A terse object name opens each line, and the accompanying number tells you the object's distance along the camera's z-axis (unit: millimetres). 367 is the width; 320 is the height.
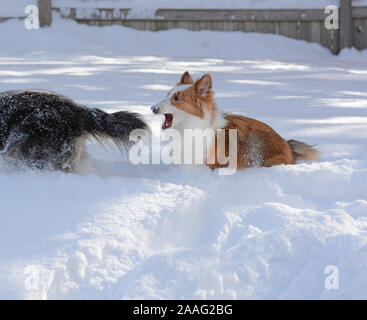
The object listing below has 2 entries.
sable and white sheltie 3555
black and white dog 3305
